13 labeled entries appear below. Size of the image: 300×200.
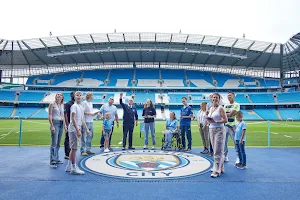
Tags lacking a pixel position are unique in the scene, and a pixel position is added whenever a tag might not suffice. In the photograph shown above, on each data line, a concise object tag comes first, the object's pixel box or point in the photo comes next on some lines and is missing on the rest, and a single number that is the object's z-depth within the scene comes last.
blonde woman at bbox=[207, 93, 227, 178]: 4.89
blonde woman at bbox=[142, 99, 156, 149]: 8.38
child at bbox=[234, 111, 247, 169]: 5.66
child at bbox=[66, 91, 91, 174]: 4.84
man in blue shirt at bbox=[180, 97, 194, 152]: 7.98
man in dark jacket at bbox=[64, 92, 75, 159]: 6.28
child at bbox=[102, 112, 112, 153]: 7.95
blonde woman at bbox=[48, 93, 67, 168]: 5.64
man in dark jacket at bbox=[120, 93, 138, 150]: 8.35
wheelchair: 8.36
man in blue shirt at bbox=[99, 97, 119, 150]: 8.11
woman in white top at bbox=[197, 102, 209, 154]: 7.57
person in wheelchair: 8.47
